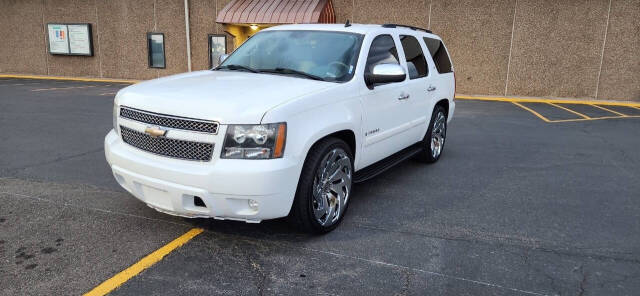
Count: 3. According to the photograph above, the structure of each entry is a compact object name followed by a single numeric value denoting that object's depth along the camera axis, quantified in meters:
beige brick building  15.24
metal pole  18.30
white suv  3.53
